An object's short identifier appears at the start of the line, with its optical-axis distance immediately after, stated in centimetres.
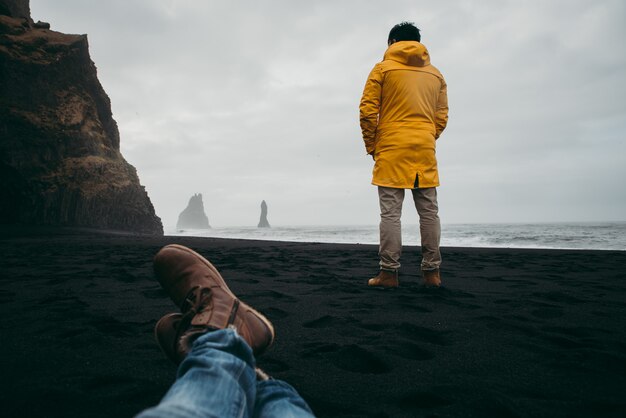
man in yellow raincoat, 311
